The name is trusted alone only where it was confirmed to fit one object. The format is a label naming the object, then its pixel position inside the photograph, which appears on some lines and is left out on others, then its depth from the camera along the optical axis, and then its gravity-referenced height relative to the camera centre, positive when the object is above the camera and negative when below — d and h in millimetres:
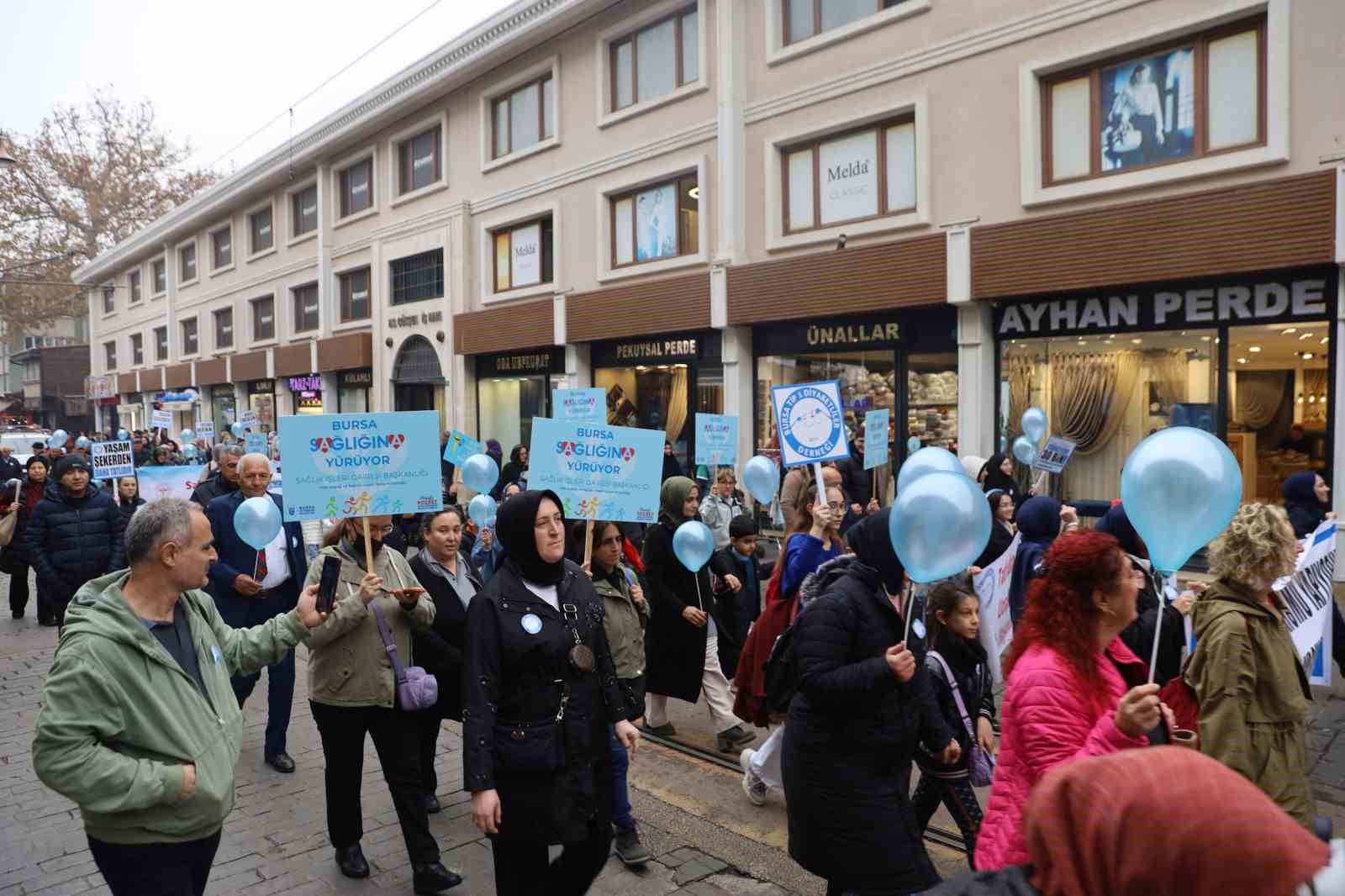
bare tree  43531 +9896
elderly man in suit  6207 -1143
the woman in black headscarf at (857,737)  3320 -1231
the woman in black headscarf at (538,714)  3400 -1152
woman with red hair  2686 -855
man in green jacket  2732 -926
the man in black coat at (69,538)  8031 -1078
